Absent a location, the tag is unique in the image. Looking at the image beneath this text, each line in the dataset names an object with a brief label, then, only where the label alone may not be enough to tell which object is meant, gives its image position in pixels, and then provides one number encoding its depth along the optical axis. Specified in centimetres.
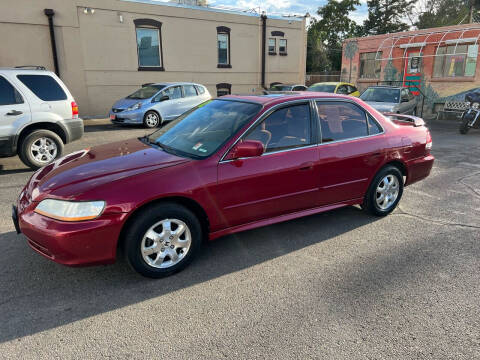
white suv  659
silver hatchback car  1256
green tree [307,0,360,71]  4197
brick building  1659
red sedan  295
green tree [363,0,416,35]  4339
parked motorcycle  1197
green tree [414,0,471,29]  4269
